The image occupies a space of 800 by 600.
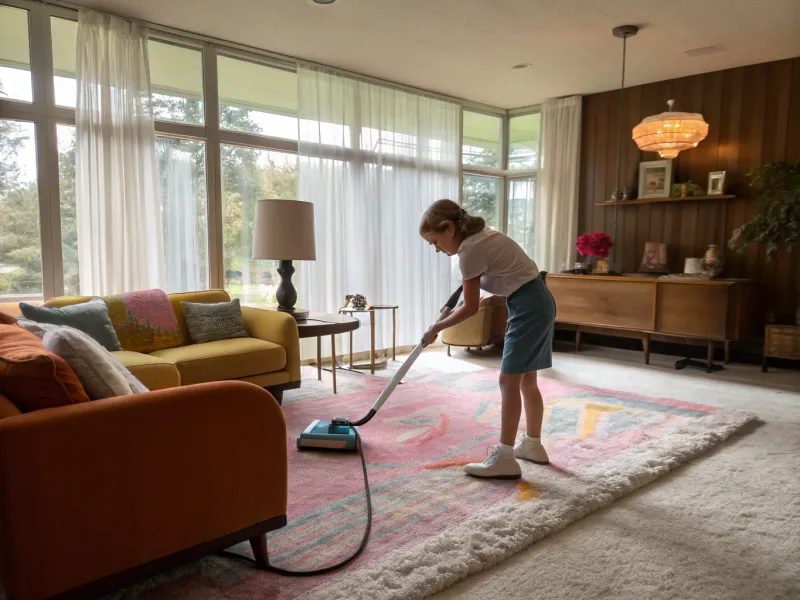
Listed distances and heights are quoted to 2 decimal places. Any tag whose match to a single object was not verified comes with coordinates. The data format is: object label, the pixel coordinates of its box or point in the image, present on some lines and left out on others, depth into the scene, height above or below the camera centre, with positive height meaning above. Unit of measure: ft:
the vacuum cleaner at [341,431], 8.27 -2.93
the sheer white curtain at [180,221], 13.42 +0.49
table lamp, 11.92 +0.25
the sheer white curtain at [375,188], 15.52 +1.65
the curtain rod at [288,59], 12.71 +4.79
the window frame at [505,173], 20.77 +2.63
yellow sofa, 9.41 -2.01
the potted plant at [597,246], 17.24 +0.01
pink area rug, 5.54 -3.19
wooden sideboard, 14.57 -1.62
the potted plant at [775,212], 14.02 +0.88
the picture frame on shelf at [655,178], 17.01 +2.04
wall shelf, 15.85 +1.38
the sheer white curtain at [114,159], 11.81 +1.72
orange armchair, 4.18 -1.97
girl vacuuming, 7.77 -0.68
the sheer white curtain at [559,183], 19.16 +2.12
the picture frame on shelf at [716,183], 15.93 +1.78
